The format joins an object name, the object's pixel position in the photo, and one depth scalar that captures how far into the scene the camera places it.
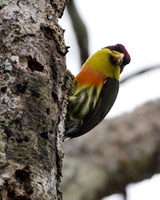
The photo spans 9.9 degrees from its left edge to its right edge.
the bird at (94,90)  5.78
